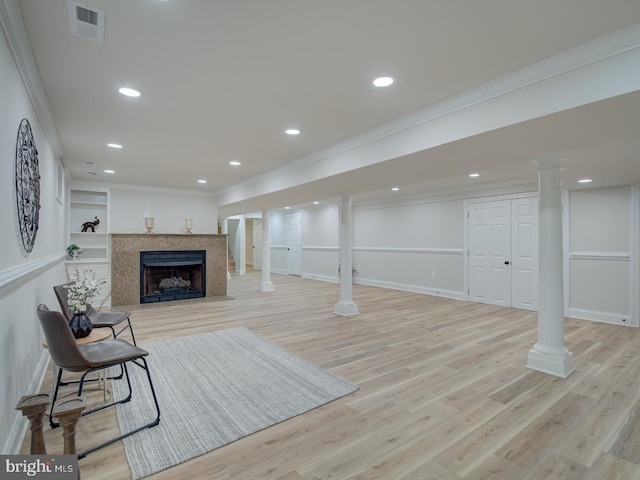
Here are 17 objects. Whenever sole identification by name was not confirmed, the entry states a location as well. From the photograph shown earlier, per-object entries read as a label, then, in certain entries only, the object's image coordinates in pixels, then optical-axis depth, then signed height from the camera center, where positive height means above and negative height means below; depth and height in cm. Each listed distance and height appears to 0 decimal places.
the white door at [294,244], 1164 -22
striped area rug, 213 -137
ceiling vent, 171 +122
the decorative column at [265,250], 852 -33
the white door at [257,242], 1380 -17
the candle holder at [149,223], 714 +34
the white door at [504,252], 602 -29
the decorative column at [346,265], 570 -48
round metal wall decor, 211 +39
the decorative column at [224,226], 1104 +42
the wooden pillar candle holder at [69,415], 140 -77
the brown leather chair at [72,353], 197 -77
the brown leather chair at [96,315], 294 -81
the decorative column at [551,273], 325 -36
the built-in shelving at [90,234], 663 +9
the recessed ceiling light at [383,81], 242 +120
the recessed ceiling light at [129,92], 263 +122
